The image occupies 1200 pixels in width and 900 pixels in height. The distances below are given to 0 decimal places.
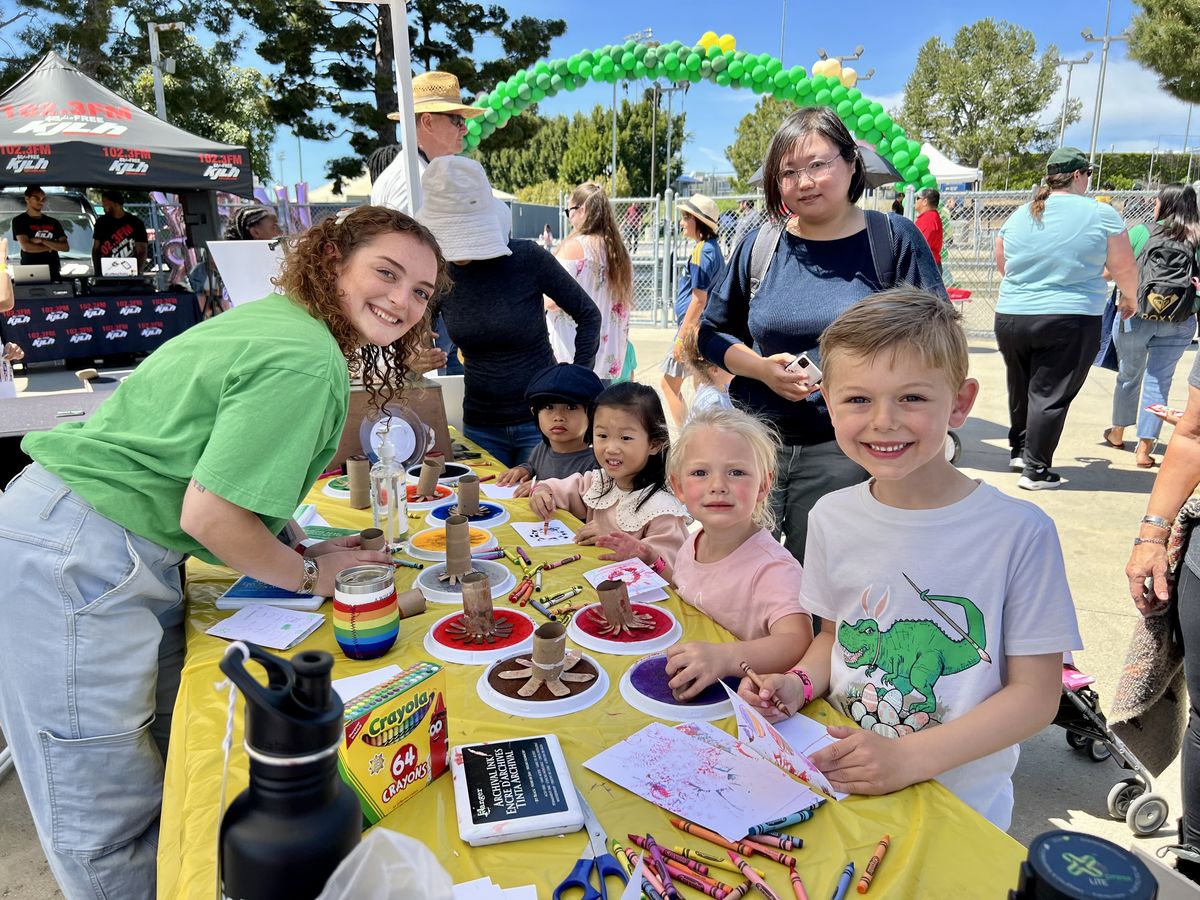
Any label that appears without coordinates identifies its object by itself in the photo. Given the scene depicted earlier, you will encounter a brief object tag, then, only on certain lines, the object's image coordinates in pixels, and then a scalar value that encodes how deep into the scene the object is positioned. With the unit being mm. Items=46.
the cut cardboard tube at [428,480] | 2852
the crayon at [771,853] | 1065
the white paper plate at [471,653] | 1627
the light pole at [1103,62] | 30445
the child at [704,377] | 4547
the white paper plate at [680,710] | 1418
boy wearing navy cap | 2994
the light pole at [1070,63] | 33125
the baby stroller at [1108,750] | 2229
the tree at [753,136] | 42125
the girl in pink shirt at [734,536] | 1870
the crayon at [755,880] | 1010
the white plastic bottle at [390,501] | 2408
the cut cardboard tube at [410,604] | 1825
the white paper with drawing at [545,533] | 2406
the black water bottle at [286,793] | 656
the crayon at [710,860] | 1057
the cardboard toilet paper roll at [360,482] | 2721
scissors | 1021
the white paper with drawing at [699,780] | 1153
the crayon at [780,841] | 1094
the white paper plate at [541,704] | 1420
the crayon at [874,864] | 1032
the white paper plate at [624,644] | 1660
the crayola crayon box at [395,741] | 1113
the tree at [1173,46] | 25047
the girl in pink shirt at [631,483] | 2531
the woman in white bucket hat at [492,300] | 3201
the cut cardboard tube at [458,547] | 2006
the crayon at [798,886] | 1006
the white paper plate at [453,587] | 1958
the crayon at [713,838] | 1088
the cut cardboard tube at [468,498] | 2596
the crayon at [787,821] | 1123
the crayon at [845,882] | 1015
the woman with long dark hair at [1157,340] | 5469
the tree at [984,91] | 38312
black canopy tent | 9039
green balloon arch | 6859
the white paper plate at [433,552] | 2277
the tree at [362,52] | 17984
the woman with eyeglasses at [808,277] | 2379
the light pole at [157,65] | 14766
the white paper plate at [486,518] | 2572
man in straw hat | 4406
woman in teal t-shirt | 4941
